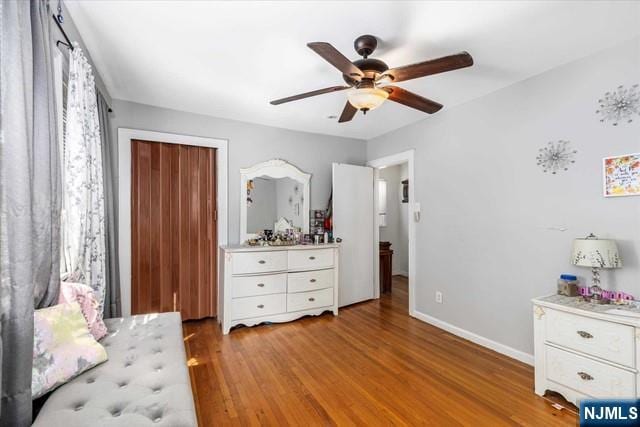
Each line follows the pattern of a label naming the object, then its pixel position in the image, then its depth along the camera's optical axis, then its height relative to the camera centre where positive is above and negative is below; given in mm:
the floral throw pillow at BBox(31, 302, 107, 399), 1205 -596
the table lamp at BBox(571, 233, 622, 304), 1836 -290
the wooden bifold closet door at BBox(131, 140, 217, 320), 3152 -150
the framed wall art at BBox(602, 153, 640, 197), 1880 +236
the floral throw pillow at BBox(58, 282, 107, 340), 1539 -484
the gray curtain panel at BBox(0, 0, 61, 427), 963 +45
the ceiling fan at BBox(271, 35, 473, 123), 1618 +872
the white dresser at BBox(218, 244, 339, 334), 3084 -787
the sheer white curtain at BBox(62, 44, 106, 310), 1781 +281
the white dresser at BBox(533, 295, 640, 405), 1641 -863
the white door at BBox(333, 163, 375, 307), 3947 -197
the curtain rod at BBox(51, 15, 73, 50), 1527 +1033
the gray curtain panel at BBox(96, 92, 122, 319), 2523 -2
